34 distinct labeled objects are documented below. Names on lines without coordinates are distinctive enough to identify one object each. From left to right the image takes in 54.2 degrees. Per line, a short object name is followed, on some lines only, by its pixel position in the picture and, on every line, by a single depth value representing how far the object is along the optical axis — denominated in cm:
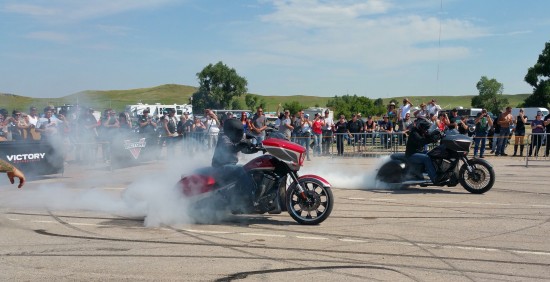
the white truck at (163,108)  4724
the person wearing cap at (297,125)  2098
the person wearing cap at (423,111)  1771
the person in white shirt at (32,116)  1689
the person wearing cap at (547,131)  1802
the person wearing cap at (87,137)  1625
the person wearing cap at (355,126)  2146
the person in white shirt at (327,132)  2085
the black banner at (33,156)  1334
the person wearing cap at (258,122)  1867
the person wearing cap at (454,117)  1804
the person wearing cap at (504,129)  1958
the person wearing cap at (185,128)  1975
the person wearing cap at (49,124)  1550
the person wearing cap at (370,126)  2168
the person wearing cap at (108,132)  1678
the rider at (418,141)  1113
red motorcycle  759
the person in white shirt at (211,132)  1948
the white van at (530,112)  6808
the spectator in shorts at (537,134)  1786
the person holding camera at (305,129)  1962
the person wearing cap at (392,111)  1930
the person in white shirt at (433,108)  1800
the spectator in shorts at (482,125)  1952
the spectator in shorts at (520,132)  1939
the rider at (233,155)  771
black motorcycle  1062
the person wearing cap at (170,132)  1926
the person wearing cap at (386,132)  1994
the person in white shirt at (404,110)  1880
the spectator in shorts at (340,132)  2047
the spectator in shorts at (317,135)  2045
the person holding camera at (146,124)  1832
